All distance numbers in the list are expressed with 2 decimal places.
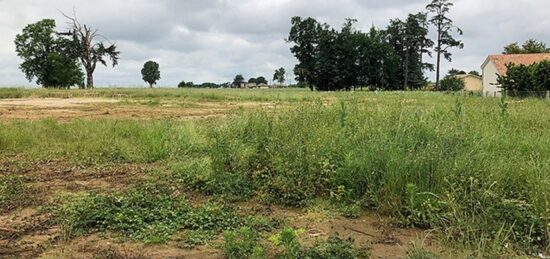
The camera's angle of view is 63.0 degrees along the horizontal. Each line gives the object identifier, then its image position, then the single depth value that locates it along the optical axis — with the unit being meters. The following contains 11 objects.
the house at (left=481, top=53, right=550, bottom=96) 43.69
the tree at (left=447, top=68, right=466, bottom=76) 67.56
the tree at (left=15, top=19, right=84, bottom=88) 52.94
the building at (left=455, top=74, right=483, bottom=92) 64.02
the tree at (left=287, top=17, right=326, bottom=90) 64.31
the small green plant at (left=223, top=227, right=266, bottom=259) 3.00
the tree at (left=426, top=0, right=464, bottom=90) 55.91
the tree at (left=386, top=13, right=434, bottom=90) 62.25
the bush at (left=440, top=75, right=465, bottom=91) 53.94
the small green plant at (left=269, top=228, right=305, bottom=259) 2.84
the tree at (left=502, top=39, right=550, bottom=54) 53.98
